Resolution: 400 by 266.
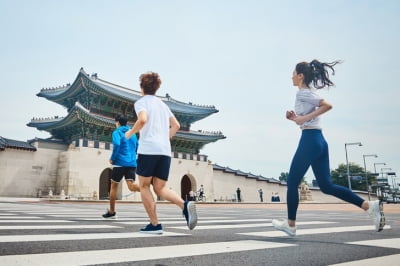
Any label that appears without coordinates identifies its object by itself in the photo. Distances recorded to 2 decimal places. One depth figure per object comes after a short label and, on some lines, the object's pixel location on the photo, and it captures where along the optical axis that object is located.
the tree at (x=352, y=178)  58.76
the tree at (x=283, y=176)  90.12
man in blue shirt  4.77
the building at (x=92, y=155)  24.00
